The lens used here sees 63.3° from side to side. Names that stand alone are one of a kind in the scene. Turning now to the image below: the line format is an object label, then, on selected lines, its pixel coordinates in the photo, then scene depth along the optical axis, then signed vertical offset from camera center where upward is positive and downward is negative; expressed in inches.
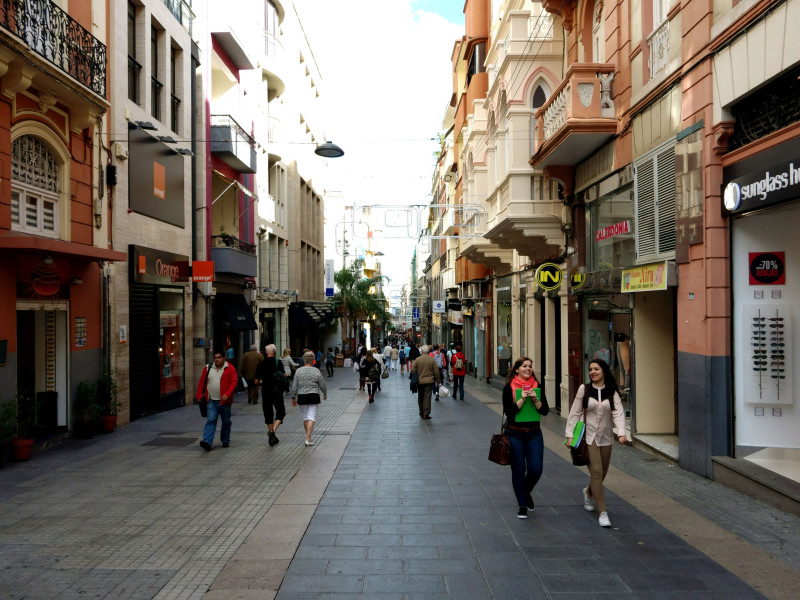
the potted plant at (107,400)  498.8 -70.7
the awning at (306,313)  1320.1 -12.2
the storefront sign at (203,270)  705.6 +41.2
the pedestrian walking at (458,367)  765.9 -72.6
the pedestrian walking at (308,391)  439.2 -57.8
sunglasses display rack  315.6 -24.5
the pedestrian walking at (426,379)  575.2 -65.0
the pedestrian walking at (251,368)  698.2 -65.7
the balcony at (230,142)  810.8 +211.6
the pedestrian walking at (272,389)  448.1 -57.3
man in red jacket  423.5 -53.8
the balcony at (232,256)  791.7 +65.6
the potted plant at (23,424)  381.1 -70.0
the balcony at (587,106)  461.7 +142.6
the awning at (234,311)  815.1 -4.3
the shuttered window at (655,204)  380.2 +61.4
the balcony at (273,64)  1059.9 +403.9
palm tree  1950.1 +27.5
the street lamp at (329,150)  682.2 +166.6
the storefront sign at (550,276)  615.4 +27.6
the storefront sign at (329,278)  1715.1 +76.4
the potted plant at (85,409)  471.2 -73.5
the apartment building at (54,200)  387.2 +76.0
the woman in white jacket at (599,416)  255.0 -44.4
